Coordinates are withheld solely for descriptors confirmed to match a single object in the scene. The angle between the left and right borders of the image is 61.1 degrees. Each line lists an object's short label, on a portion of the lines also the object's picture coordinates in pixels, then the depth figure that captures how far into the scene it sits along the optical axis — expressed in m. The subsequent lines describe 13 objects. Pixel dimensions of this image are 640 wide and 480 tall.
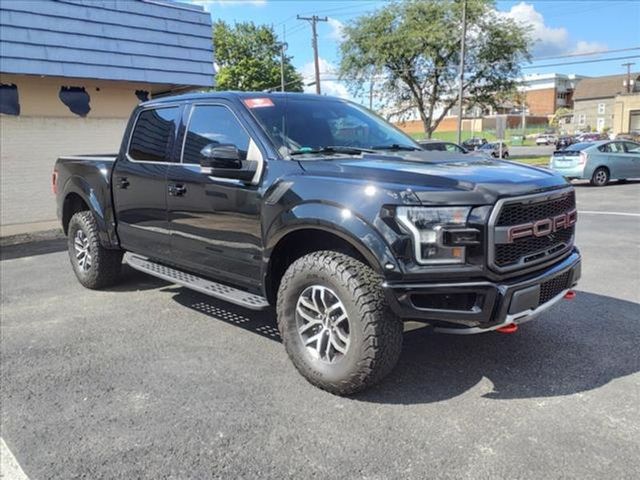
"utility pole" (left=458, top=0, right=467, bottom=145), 27.06
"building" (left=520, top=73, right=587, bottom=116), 109.81
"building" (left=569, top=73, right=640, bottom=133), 81.15
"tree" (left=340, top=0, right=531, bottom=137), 32.47
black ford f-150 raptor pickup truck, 3.04
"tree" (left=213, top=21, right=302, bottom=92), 56.09
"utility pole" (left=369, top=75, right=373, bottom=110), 35.95
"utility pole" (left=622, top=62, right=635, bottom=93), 74.44
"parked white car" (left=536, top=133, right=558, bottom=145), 65.06
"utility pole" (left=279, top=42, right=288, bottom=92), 54.19
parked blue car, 17.19
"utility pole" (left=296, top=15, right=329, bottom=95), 36.08
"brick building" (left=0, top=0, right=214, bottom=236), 9.43
